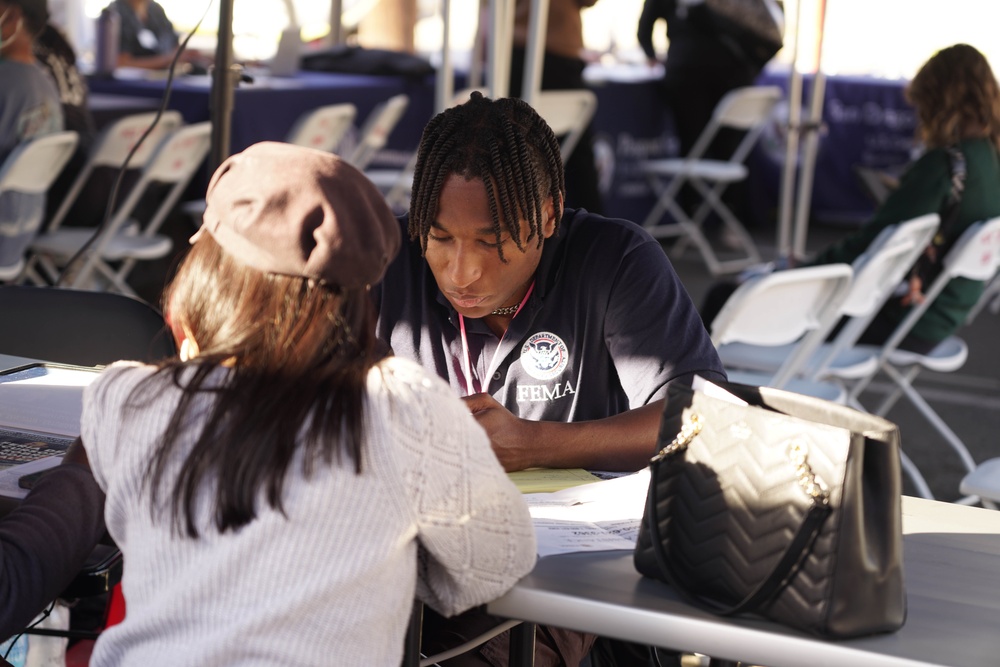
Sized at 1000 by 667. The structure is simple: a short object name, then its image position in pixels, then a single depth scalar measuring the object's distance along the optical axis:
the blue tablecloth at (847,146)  8.66
